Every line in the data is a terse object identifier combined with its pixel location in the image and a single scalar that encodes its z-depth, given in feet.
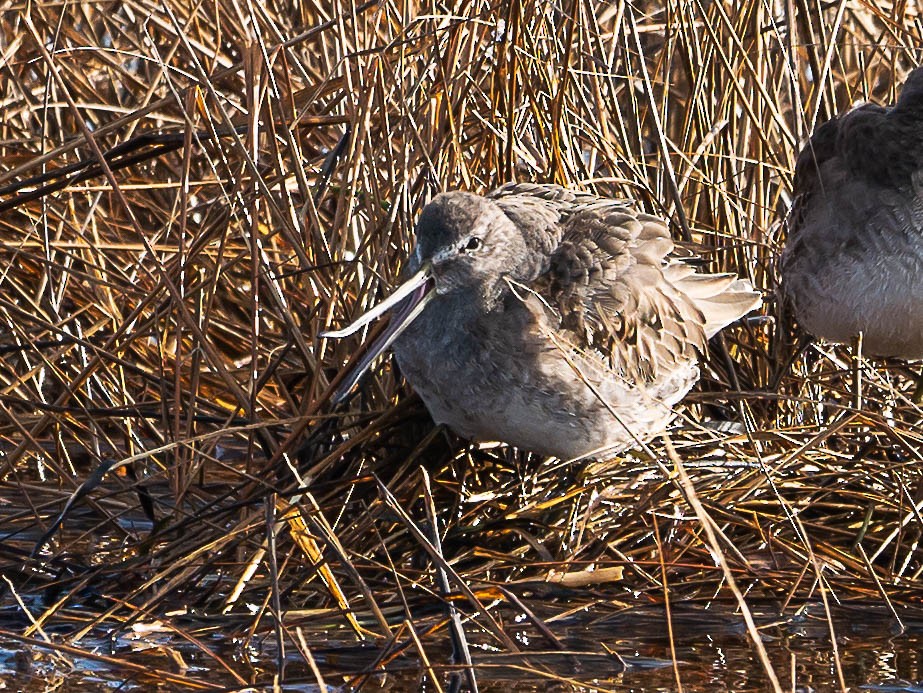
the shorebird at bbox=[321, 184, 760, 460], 24.93
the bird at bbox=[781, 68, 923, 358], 28.19
